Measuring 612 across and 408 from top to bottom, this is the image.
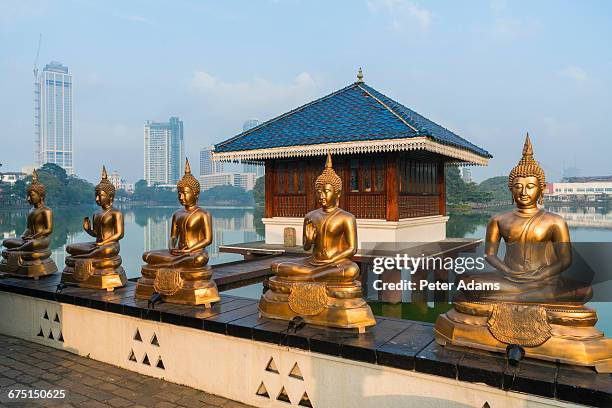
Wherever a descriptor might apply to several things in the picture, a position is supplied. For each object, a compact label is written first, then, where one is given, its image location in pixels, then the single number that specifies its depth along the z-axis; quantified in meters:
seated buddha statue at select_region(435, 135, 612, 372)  3.46
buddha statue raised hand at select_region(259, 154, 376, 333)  4.55
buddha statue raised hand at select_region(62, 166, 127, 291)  6.64
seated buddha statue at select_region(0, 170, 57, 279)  7.61
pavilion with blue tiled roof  11.70
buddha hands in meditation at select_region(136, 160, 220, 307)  5.60
